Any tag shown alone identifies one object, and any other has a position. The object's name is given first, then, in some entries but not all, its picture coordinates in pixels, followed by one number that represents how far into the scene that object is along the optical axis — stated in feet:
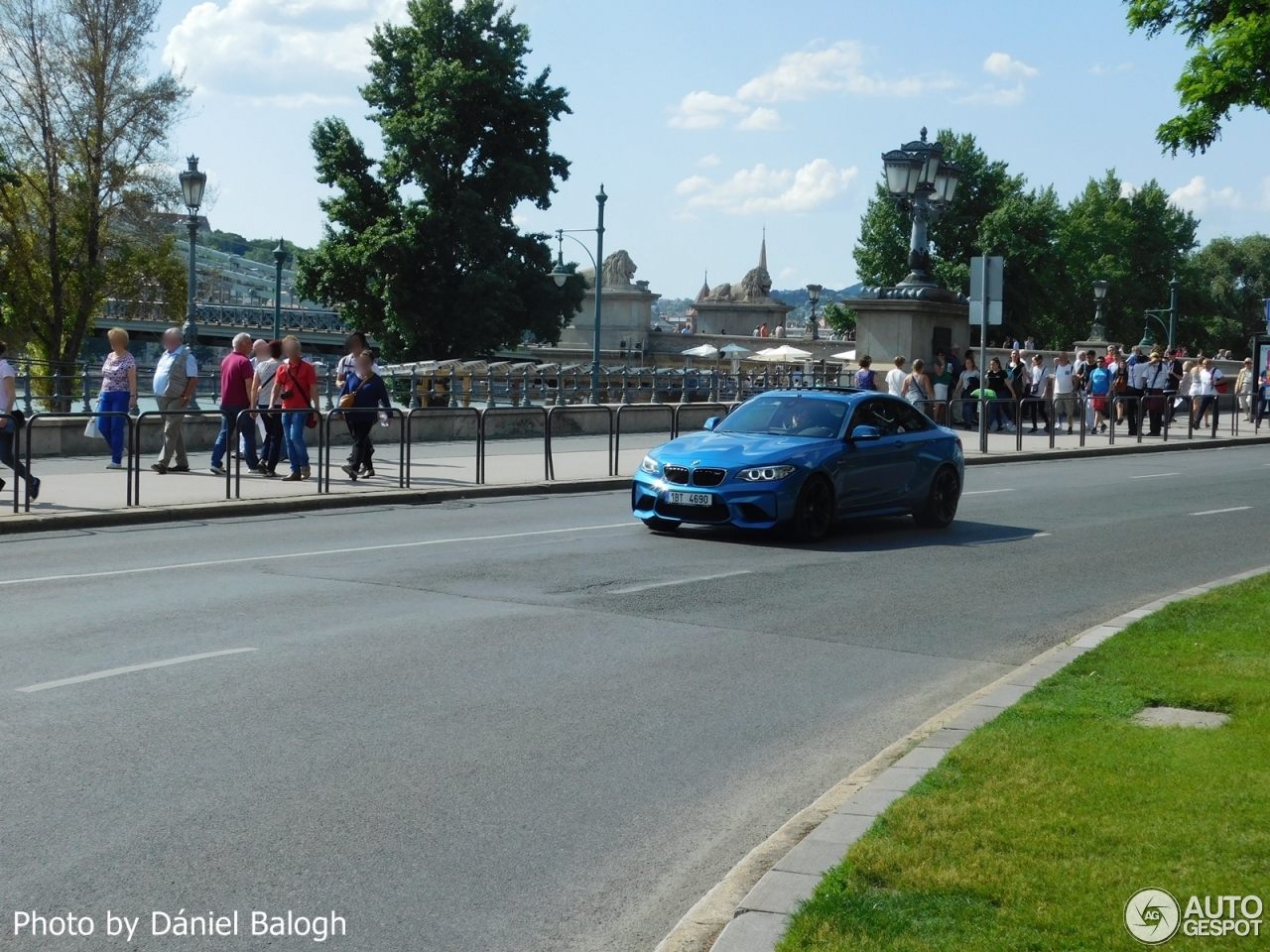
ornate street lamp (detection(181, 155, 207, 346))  110.48
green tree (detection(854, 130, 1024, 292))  282.15
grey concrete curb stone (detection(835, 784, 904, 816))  19.48
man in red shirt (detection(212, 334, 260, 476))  69.82
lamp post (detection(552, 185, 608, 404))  141.75
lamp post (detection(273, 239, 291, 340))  142.82
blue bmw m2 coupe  49.83
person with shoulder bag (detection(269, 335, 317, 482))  66.90
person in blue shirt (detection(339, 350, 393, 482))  68.44
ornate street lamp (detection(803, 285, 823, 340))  256.73
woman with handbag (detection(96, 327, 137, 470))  68.44
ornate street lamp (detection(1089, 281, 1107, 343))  174.19
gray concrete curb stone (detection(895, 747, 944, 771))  21.79
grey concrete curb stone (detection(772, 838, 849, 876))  17.21
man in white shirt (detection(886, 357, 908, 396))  99.15
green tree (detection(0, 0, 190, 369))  163.94
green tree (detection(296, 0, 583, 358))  192.24
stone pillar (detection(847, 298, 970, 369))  114.01
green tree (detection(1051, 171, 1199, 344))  339.98
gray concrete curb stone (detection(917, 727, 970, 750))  23.02
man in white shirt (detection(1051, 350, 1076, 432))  121.70
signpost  94.32
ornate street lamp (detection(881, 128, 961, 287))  103.86
